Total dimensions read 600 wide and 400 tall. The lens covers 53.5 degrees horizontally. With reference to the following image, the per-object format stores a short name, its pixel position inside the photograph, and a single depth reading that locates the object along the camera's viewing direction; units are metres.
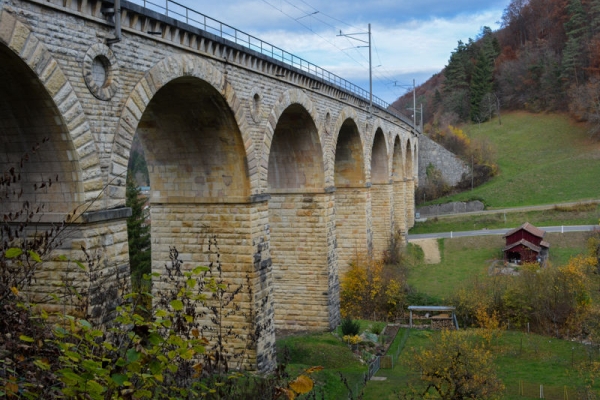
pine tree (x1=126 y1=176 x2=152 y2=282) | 32.38
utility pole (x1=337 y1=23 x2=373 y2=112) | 29.75
